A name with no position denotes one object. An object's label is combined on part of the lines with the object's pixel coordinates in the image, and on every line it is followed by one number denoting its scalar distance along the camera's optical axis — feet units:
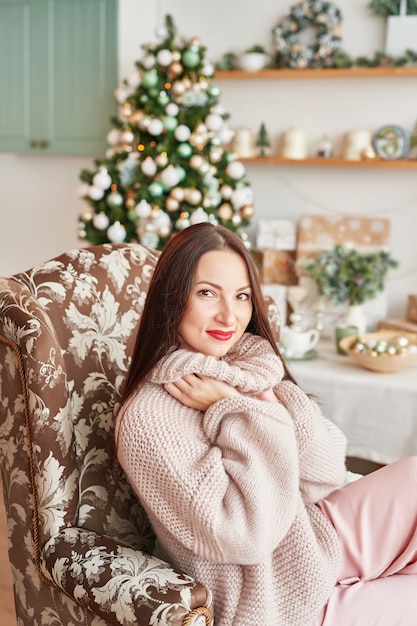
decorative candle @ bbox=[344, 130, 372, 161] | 11.89
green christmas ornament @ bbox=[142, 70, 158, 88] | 11.49
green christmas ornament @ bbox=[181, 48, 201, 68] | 11.50
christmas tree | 11.54
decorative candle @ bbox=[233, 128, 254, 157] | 12.55
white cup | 9.65
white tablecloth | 8.78
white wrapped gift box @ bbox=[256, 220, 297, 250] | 12.42
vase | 10.92
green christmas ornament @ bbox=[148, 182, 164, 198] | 11.49
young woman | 4.28
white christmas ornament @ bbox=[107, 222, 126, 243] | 11.74
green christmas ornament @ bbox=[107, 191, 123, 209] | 11.85
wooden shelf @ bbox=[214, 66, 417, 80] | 11.55
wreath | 11.92
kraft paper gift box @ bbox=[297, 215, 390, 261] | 12.23
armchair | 4.18
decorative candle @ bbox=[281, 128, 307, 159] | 12.20
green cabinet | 13.38
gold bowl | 9.01
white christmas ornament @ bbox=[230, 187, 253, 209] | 11.78
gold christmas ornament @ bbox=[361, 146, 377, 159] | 11.80
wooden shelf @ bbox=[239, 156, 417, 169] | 11.60
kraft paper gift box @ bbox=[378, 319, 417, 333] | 10.86
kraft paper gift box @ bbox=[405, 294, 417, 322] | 11.43
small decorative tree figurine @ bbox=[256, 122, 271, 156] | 12.51
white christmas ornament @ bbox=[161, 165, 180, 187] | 11.39
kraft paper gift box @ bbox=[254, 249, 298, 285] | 12.41
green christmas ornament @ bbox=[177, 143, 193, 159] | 11.46
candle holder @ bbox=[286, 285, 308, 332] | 11.34
